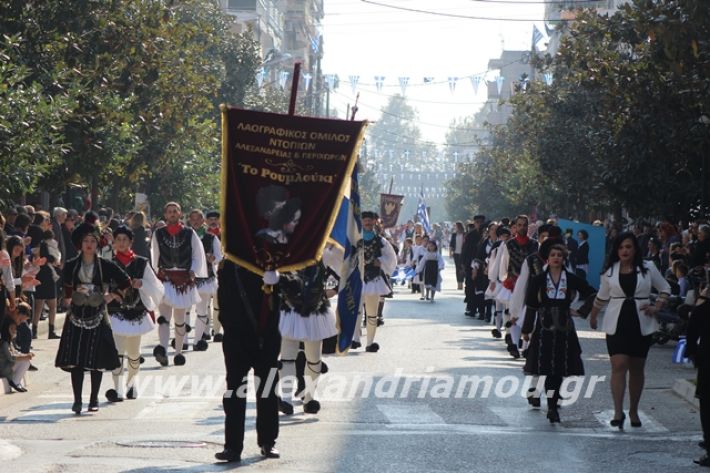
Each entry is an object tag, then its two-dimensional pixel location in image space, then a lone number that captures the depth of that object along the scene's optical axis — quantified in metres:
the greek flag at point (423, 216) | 55.84
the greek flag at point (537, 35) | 77.25
